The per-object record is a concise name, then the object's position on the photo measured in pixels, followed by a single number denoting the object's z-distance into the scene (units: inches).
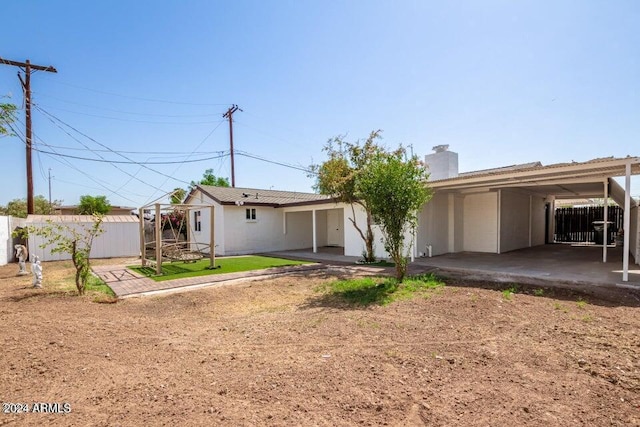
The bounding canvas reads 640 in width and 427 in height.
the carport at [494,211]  419.5
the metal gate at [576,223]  760.3
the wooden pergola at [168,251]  397.7
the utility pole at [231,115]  992.9
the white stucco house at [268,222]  588.7
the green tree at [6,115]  144.4
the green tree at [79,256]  293.1
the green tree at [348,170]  456.8
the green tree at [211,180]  1411.2
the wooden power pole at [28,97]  581.3
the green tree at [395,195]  300.0
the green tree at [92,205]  1032.8
